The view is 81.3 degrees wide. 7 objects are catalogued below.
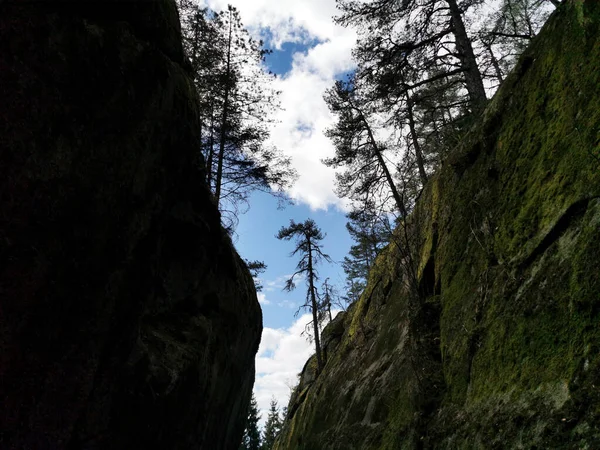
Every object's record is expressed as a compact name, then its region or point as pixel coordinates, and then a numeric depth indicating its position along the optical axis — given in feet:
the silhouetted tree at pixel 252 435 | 139.06
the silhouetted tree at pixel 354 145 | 55.31
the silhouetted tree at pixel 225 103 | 44.42
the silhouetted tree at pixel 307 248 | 73.15
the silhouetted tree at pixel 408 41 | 34.24
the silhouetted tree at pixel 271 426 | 161.17
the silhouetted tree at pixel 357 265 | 99.29
